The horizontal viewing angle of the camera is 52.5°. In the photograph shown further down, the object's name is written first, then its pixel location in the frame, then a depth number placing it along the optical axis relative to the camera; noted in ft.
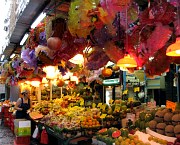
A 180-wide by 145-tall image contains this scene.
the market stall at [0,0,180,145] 7.17
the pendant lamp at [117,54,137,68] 8.15
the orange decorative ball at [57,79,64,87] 21.44
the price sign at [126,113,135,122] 15.66
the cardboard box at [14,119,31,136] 18.93
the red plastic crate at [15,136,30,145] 18.95
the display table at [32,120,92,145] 13.97
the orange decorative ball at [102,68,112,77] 16.91
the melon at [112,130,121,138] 10.63
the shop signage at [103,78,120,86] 26.82
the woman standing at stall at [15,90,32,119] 22.27
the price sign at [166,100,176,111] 11.06
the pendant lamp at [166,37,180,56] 5.61
